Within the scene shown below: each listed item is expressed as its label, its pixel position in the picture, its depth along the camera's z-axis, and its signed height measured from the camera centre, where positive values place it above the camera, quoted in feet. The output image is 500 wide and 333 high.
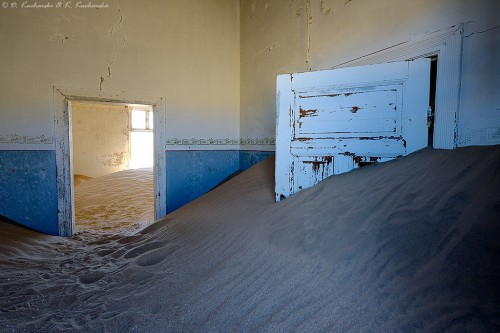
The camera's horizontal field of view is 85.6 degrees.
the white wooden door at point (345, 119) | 7.98 +0.94
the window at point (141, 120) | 34.14 +3.31
